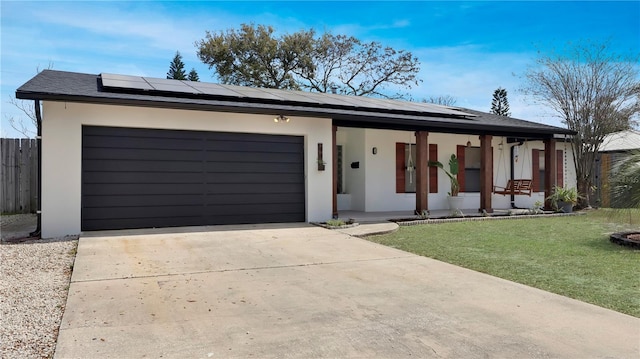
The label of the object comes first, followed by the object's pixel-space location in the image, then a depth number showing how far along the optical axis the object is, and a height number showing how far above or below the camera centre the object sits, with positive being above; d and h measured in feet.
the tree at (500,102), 133.59 +23.43
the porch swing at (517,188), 41.91 -1.18
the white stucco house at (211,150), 25.68 +2.00
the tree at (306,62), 84.02 +23.48
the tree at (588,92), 47.75 +9.60
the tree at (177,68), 106.63 +27.72
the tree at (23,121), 44.88 +6.14
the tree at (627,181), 23.20 -0.29
